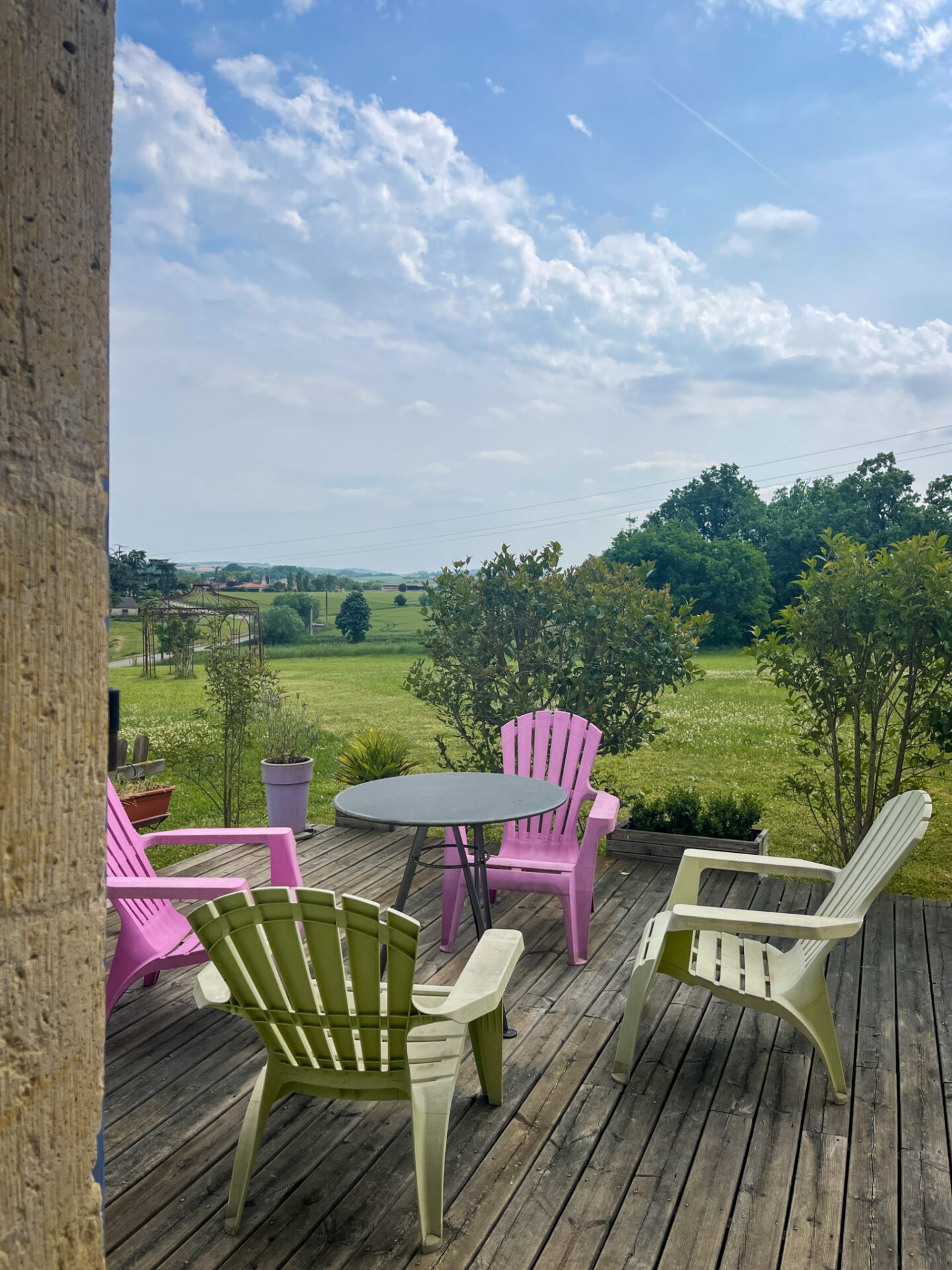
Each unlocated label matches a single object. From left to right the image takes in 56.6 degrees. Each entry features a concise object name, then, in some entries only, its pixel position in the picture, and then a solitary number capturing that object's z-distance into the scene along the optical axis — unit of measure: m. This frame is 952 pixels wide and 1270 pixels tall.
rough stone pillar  0.92
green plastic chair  1.87
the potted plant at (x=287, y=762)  5.32
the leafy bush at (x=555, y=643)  5.41
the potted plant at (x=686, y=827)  4.70
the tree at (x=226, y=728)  5.74
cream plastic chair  2.51
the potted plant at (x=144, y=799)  5.56
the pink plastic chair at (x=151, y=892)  2.75
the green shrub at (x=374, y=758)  5.72
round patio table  2.99
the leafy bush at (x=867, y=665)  4.32
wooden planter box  4.64
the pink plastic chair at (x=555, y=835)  3.46
